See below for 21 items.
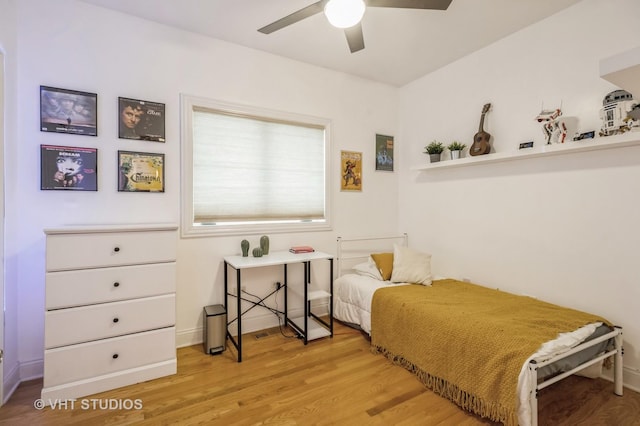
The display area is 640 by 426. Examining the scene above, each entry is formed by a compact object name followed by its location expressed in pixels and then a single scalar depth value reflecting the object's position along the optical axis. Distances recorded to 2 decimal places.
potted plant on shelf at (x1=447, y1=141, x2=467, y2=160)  3.09
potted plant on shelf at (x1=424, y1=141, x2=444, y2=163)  3.28
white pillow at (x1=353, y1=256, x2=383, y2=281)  3.01
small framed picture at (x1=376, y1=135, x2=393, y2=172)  3.69
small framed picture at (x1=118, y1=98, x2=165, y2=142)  2.36
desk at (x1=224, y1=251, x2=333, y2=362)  2.44
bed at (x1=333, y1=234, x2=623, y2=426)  1.61
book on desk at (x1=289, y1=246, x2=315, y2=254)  2.95
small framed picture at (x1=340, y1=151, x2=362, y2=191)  3.42
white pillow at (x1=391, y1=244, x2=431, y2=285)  2.84
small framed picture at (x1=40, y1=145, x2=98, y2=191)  2.12
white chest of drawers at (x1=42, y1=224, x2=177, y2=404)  1.85
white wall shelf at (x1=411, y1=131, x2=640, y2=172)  1.95
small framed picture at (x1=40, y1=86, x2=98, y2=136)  2.12
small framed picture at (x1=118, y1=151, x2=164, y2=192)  2.36
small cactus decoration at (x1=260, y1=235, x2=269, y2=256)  2.76
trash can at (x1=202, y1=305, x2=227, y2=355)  2.46
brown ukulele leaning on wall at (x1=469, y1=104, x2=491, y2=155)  2.82
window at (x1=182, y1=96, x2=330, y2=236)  2.67
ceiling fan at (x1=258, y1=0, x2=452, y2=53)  1.73
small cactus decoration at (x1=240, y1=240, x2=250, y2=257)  2.68
